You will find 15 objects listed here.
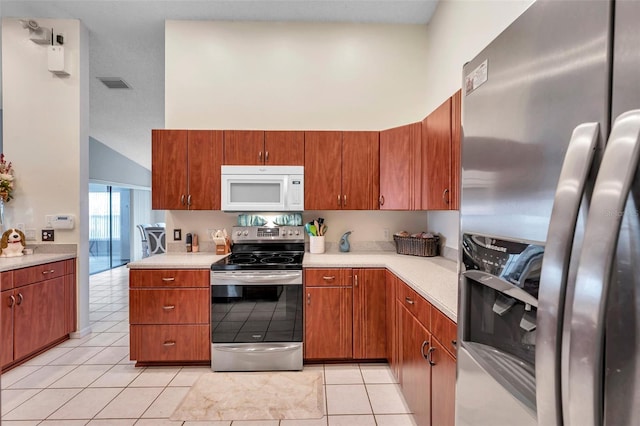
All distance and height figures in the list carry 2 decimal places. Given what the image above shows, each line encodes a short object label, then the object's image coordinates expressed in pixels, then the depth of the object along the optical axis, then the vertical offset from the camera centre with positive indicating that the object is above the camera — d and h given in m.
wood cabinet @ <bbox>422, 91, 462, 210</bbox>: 1.91 +0.36
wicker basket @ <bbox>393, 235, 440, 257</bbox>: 2.84 -0.33
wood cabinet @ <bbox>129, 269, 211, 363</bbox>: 2.58 -0.85
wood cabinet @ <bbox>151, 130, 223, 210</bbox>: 2.93 +0.40
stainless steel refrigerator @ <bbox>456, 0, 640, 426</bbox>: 0.45 -0.01
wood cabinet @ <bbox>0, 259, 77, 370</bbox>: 2.53 -0.88
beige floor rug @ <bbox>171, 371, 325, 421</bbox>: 2.07 -1.33
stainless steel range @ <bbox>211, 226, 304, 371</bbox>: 2.56 -0.87
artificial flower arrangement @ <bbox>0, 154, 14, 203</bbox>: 3.01 +0.27
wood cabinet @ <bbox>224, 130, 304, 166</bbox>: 2.94 +0.58
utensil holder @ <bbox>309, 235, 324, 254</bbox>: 3.12 -0.34
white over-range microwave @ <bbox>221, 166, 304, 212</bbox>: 2.91 +0.20
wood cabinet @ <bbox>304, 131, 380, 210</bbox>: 2.97 +0.38
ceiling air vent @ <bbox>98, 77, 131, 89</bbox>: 4.28 +1.76
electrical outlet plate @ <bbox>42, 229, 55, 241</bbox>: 3.16 -0.25
